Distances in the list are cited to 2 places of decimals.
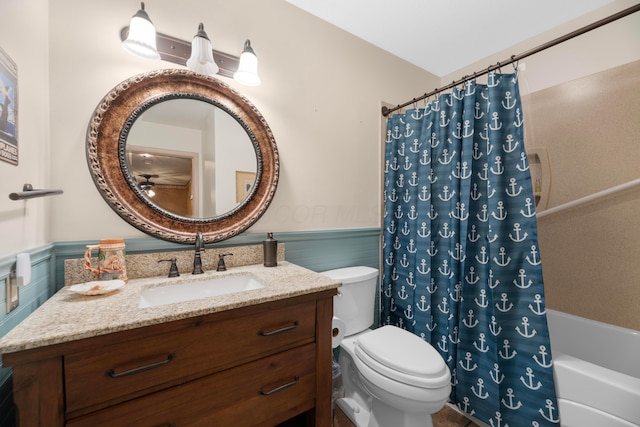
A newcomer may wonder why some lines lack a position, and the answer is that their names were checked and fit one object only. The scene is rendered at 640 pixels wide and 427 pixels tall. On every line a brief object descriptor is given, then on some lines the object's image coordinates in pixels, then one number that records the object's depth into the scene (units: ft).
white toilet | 3.62
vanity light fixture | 3.44
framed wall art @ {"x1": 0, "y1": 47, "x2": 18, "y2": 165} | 2.33
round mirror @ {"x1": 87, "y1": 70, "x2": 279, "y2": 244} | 3.68
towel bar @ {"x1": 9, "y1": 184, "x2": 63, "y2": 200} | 2.33
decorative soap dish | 2.89
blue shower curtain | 4.03
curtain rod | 3.38
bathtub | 3.24
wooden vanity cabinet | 2.00
